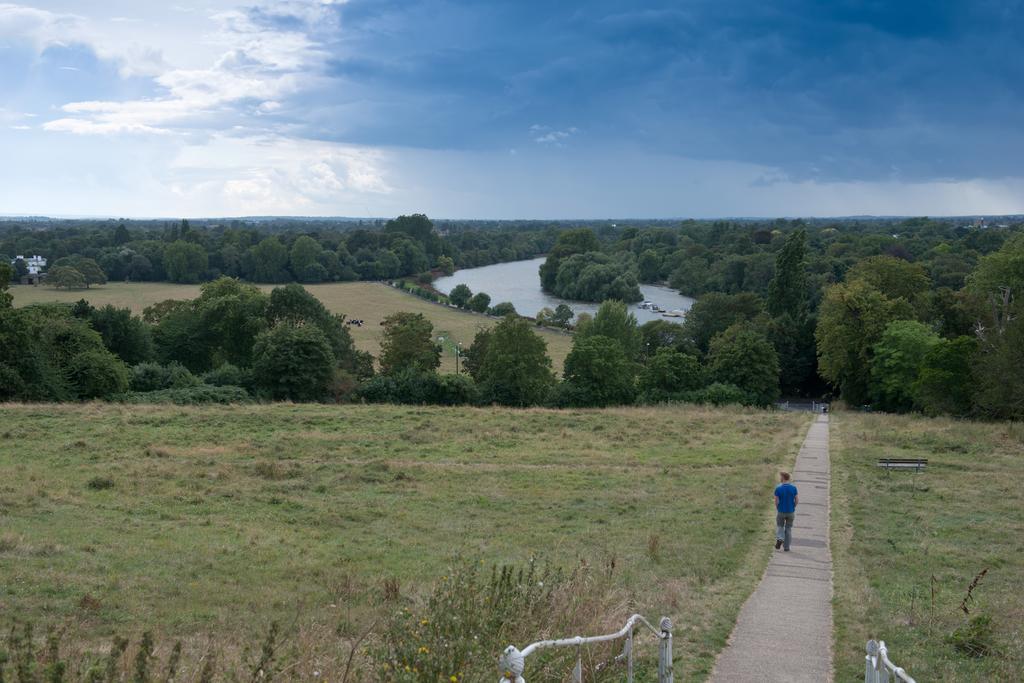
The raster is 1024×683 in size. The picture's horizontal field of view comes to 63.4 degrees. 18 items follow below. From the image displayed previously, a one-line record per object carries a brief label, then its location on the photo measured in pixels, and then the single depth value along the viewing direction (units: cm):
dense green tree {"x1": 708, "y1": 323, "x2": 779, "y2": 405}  5381
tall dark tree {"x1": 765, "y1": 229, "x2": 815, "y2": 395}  6384
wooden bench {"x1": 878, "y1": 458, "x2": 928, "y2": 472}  2444
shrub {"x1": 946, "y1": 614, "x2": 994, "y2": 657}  909
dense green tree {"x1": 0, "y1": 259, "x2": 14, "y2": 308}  3822
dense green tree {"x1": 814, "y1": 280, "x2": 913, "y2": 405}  5328
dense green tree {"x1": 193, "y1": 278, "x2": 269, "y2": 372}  5722
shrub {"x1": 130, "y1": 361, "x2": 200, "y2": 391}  4506
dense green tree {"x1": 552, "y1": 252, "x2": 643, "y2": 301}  12338
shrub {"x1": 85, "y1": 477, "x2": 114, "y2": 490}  1989
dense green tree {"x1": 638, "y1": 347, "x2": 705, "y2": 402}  5259
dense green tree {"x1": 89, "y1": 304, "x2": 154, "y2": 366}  5178
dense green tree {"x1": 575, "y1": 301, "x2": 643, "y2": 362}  6850
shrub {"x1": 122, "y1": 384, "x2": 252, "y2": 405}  3903
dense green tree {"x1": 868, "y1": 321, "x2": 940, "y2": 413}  4803
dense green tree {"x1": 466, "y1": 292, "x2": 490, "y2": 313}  11050
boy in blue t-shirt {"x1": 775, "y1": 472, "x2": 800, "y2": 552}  1463
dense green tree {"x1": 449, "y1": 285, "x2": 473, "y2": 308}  11609
